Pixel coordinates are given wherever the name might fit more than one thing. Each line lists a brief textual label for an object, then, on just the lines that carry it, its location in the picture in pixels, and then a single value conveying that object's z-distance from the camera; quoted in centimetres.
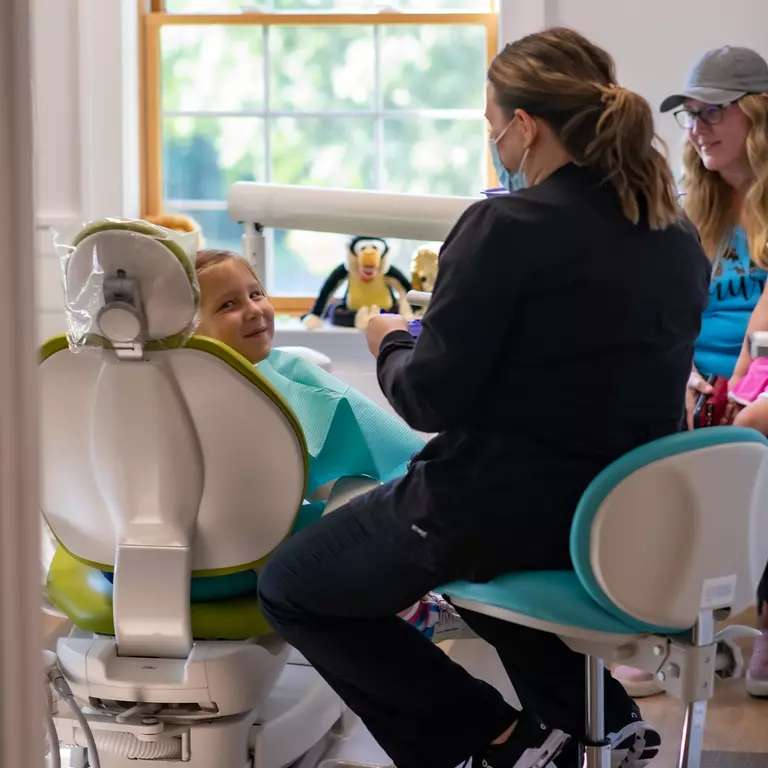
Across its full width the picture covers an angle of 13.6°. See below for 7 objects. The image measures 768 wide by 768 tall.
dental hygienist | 435
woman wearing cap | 537
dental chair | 448
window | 683
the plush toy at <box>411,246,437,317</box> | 621
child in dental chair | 478
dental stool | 429
